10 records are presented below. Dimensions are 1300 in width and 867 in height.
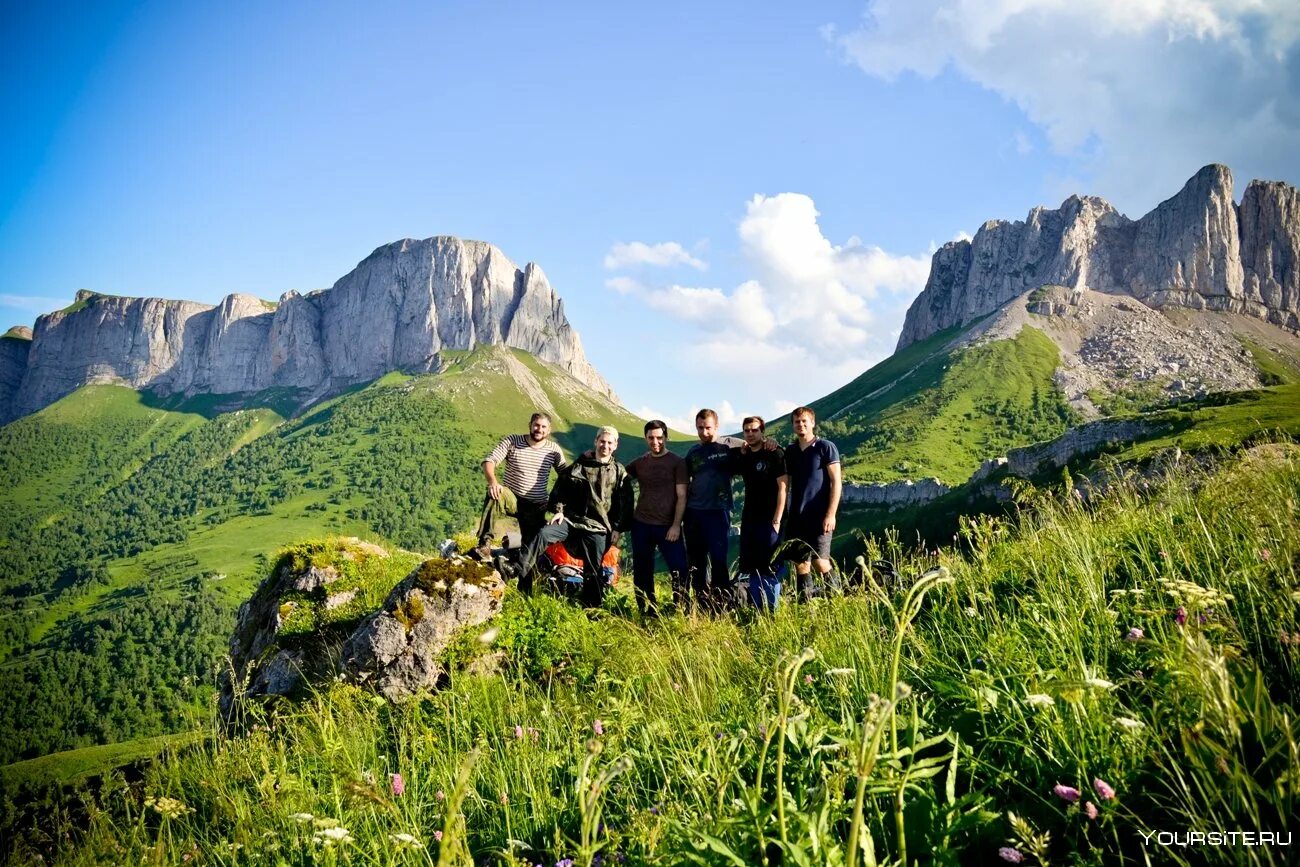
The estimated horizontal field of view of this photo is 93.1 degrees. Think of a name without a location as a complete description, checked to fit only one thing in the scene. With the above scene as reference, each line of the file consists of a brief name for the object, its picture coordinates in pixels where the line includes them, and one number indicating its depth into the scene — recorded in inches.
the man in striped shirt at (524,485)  432.5
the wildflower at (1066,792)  72.5
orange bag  407.8
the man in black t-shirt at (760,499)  363.6
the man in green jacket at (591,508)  403.5
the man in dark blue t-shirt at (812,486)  347.9
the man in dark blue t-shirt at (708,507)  395.9
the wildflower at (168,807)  119.1
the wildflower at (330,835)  85.8
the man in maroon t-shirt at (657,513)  397.1
